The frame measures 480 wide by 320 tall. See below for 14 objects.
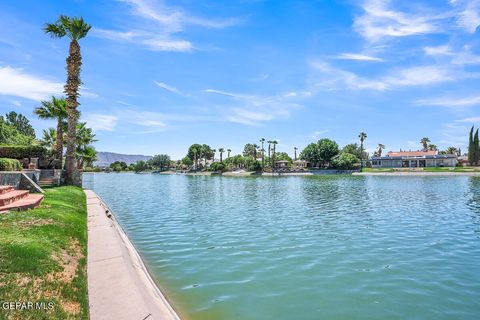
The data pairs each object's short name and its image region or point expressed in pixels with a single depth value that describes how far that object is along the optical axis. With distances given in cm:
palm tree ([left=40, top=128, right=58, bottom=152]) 4759
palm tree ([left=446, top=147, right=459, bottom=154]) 14938
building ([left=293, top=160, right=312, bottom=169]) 14325
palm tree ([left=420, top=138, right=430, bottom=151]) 15585
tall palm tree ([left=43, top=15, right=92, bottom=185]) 3019
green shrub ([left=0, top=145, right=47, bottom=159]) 2927
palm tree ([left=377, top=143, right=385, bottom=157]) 17050
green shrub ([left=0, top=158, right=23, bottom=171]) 2083
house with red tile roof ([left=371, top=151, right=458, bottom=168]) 11525
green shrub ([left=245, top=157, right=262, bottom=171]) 12106
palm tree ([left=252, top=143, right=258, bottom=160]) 16762
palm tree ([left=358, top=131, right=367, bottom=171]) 12656
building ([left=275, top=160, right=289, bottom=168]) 14316
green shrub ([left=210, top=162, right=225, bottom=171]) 13362
